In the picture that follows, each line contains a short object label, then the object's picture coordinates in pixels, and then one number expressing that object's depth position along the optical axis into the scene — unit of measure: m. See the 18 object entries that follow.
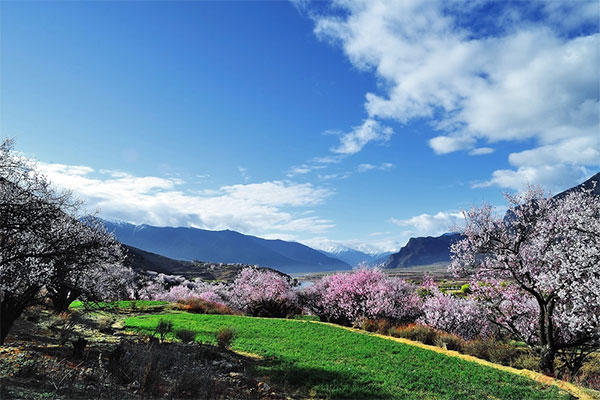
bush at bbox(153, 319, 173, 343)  12.57
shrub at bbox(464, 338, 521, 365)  18.66
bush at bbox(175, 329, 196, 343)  16.50
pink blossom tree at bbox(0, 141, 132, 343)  10.70
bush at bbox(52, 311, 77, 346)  11.46
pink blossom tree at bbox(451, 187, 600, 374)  13.54
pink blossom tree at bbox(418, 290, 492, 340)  24.14
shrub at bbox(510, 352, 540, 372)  17.16
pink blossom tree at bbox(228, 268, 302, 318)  35.34
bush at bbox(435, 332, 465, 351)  20.28
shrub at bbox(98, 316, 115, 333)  19.22
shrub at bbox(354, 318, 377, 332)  25.84
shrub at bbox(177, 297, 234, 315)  34.34
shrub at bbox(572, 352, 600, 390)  14.92
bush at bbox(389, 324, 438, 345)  21.78
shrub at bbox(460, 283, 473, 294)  57.32
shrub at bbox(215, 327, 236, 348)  15.94
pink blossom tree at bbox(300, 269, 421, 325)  28.59
